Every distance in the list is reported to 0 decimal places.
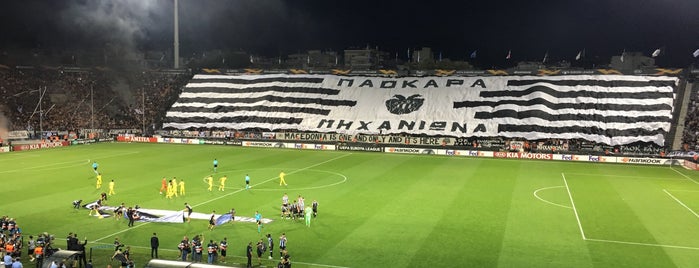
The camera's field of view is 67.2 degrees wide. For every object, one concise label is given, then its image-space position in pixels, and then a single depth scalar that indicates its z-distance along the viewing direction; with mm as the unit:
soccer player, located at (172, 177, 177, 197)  30953
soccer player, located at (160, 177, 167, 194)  31750
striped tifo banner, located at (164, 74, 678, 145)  58031
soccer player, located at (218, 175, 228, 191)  33278
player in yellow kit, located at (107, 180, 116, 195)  31375
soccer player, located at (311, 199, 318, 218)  26875
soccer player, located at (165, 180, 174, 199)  30875
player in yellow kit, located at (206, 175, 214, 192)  33206
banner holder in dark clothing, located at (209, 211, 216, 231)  24406
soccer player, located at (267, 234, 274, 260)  20656
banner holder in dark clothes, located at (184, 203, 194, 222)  25731
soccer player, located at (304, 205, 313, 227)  25038
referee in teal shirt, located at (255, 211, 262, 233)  23625
